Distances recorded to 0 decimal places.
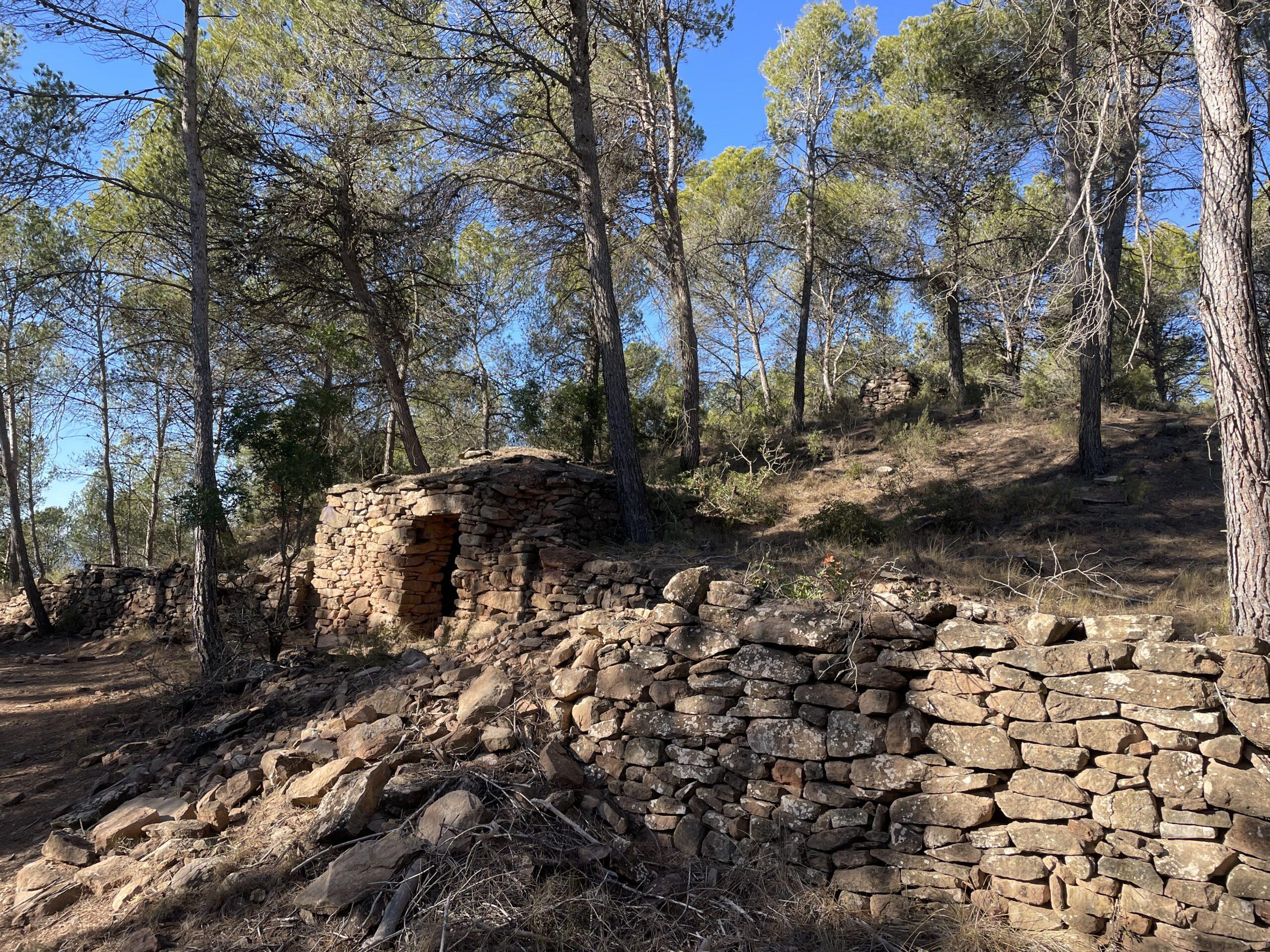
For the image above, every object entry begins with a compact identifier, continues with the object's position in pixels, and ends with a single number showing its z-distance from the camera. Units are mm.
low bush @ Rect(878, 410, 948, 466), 11672
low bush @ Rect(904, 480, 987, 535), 8805
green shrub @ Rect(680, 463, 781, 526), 10312
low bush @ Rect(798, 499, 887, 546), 8477
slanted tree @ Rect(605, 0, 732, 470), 12734
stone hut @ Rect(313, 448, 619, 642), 8656
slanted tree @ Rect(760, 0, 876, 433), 16812
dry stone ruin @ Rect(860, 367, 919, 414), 16281
